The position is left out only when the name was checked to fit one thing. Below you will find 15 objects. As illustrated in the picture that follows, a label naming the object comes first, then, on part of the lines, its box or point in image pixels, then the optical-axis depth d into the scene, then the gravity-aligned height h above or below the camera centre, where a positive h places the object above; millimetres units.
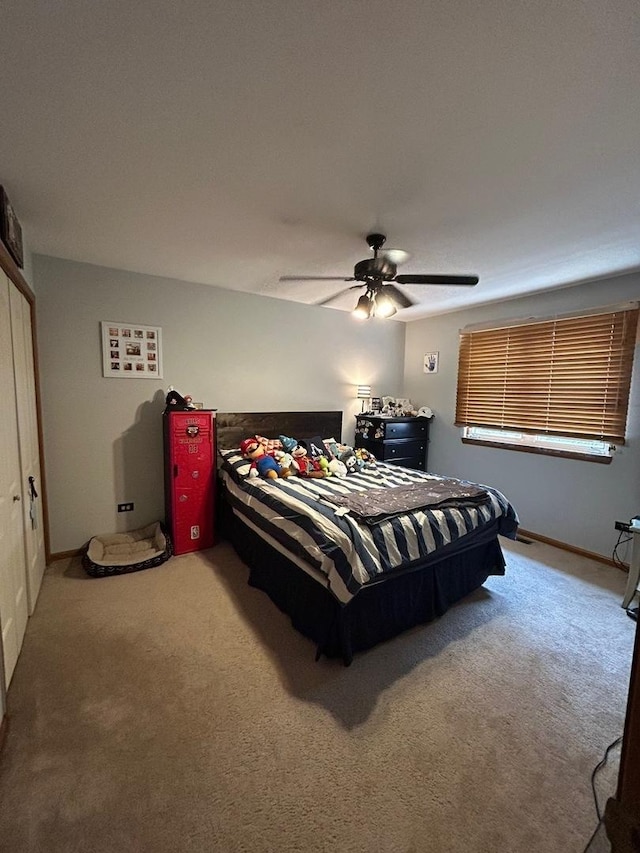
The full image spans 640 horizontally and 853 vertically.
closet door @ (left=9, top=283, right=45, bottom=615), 2215 -385
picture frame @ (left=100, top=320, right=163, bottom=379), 3145 +310
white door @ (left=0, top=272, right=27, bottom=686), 1770 -765
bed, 1954 -989
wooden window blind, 3104 +174
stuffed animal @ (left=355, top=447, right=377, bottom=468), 3730 -756
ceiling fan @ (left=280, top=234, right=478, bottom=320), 2320 +735
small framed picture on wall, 4645 +386
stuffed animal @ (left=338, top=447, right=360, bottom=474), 3560 -731
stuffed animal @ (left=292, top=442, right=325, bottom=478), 3287 -728
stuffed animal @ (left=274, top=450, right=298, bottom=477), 3230 -688
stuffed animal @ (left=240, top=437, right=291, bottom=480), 3078 -676
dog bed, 2781 -1453
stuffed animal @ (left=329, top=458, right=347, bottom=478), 3379 -774
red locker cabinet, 3121 -837
